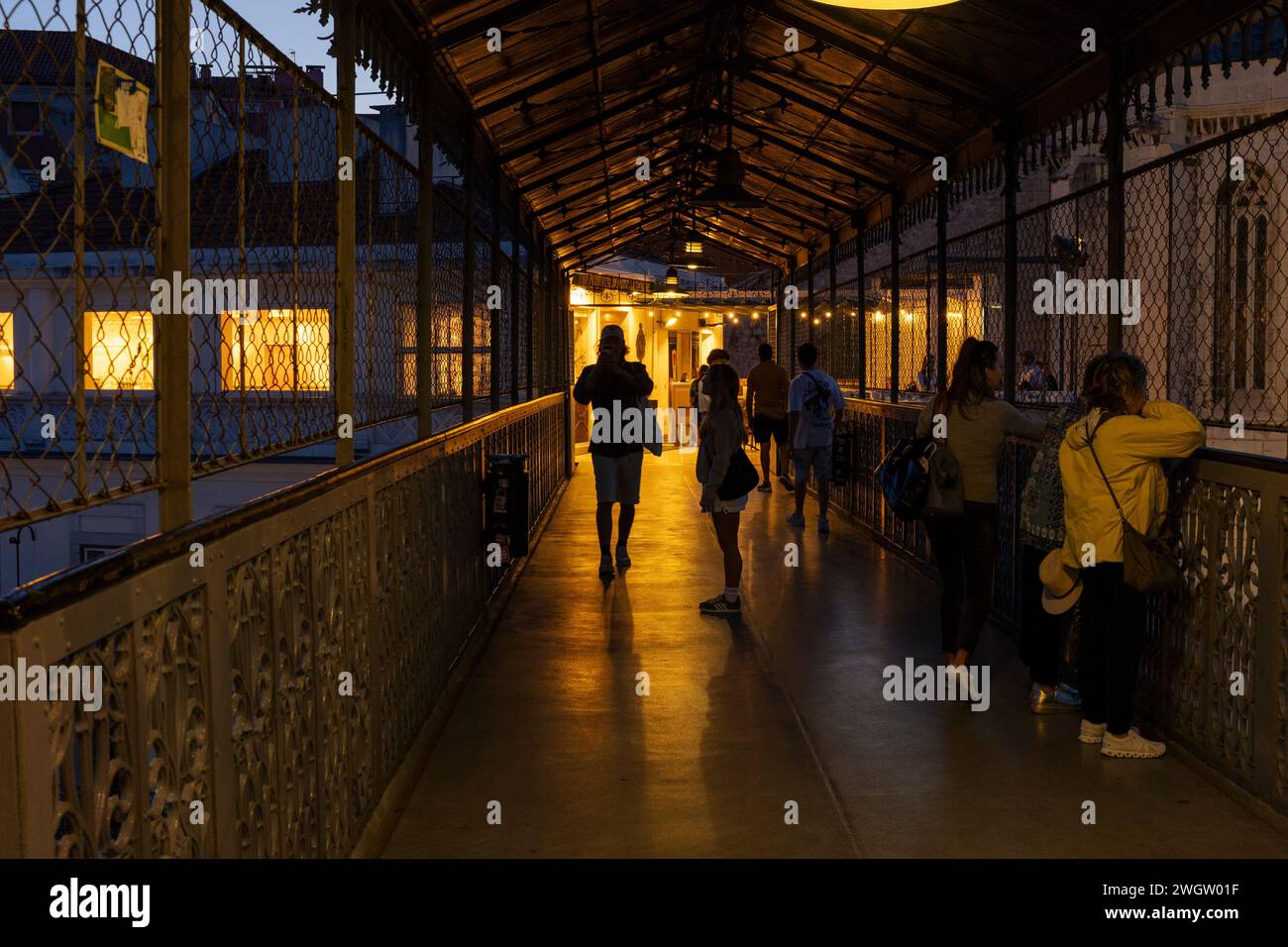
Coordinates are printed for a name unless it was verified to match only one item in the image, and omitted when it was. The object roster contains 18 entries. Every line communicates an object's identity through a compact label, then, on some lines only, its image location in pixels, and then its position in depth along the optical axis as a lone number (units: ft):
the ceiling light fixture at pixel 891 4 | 14.92
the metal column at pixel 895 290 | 42.32
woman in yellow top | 17.37
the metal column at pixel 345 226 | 16.53
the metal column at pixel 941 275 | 34.79
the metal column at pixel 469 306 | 28.35
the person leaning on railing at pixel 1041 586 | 19.45
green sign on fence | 8.71
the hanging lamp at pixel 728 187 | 38.06
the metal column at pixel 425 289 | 22.67
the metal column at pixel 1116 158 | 22.45
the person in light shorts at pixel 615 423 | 32.19
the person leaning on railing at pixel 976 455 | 21.99
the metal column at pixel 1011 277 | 28.78
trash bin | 26.73
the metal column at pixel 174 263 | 9.86
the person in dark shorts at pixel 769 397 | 49.80
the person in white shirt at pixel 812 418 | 42.47
